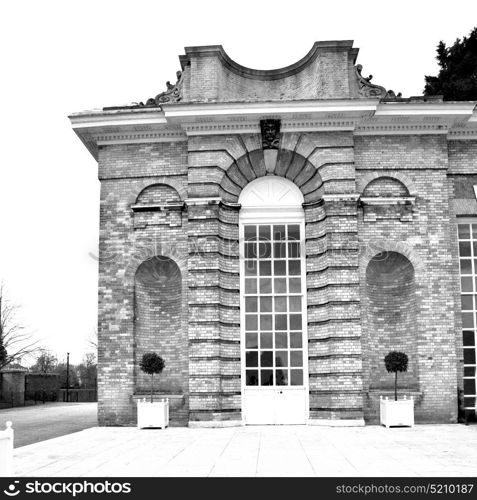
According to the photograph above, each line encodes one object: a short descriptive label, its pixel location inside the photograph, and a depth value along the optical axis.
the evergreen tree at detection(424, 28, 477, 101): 28.44
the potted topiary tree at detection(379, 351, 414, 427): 17.03
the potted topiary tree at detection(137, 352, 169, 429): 17.23
